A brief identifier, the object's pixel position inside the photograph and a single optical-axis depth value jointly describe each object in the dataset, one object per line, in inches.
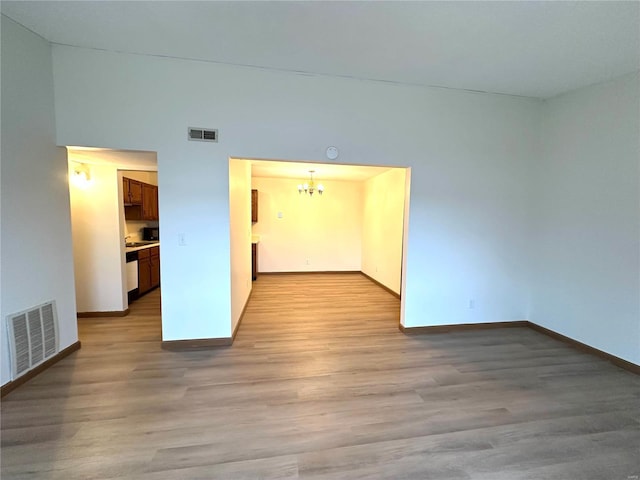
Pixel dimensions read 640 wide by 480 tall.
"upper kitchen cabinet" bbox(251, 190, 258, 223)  268.5
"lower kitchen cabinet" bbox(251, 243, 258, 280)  264.2
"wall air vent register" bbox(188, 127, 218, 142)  114.3
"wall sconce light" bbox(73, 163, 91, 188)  140.3
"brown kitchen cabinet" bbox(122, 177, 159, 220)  197.9
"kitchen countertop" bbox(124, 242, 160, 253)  179.6
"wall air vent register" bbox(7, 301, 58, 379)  90.9
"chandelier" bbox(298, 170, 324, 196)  257.3
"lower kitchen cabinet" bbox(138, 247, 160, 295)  192.4
